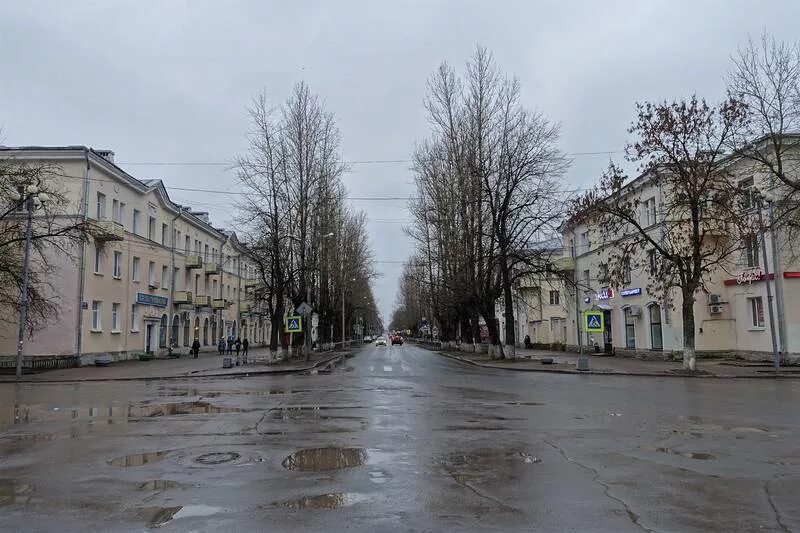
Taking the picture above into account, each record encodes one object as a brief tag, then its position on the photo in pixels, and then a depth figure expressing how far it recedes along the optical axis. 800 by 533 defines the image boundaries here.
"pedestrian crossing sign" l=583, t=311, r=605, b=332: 30.19
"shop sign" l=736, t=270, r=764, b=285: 32.94
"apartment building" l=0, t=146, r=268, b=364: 36.22
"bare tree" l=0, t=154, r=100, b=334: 27.25
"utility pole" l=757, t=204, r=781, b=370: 26.42
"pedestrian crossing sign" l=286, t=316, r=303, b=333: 34.85
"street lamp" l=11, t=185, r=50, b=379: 24.86
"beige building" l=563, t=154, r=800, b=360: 31.69
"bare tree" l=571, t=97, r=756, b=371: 26.47
